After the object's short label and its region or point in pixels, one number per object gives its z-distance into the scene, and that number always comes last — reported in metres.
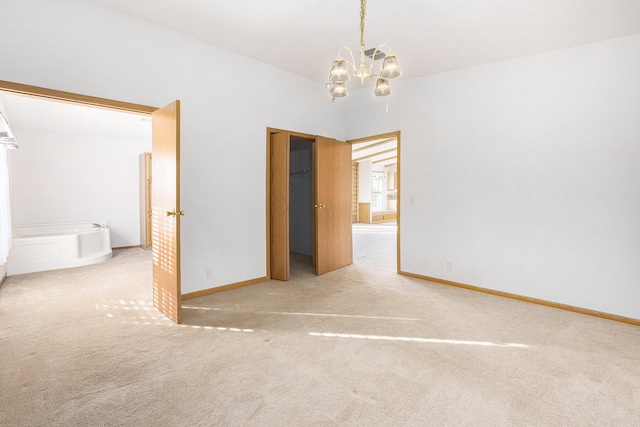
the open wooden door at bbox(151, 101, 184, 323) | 2.85
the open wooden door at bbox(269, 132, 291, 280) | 4.28
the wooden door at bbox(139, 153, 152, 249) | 6.85
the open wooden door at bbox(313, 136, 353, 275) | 4.68
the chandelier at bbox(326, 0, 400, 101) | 2.17
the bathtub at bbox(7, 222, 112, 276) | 4.77
